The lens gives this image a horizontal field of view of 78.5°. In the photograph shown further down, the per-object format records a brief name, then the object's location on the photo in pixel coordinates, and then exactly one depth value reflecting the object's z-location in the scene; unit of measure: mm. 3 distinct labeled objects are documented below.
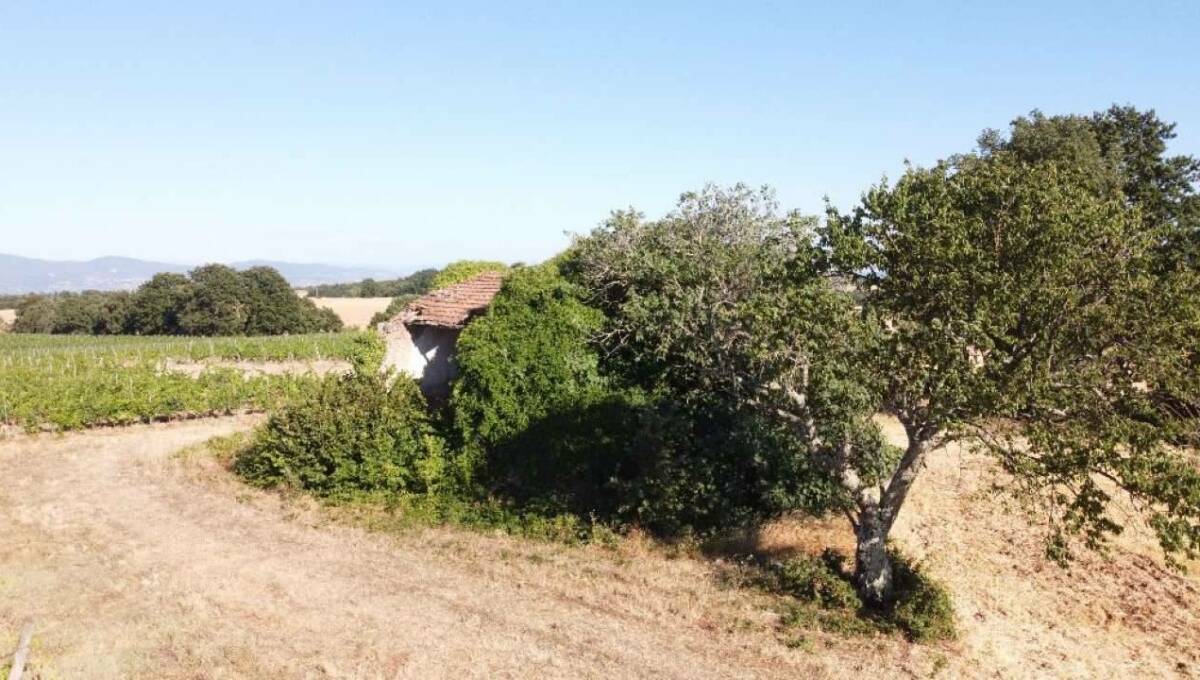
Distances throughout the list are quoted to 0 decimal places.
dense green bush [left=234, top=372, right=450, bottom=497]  17047
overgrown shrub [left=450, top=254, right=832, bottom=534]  14414
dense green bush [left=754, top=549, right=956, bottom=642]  10867
